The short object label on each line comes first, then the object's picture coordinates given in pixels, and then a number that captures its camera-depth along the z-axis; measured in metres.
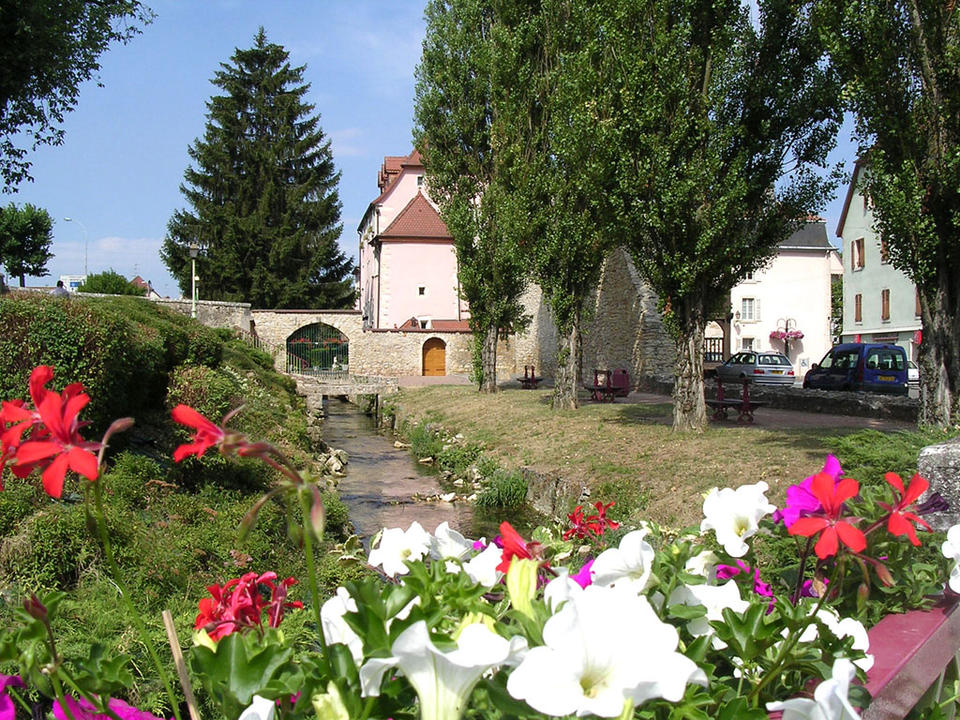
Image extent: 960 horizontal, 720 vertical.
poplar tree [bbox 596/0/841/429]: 12.62
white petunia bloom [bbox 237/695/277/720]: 0.83
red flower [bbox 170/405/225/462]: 0.90
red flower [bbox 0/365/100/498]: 0.89
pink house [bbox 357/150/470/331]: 43.47
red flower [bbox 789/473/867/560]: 1.18
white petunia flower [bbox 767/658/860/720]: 0.83
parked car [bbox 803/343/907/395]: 21.55
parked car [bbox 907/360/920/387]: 30.35
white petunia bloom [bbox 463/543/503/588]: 1.34
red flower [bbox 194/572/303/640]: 1.24
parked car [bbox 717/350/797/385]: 27.41
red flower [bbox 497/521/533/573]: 1.25
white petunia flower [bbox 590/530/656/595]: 1.22
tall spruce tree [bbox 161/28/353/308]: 43.56
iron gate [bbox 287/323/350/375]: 40.16
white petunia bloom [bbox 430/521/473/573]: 1.41
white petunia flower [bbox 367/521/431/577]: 1.34
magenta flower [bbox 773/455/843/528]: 1.45
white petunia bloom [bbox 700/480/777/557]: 1.49
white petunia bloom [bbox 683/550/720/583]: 1.46
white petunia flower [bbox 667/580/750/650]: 1.27
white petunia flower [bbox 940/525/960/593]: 1.57
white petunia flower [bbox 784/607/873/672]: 1.33
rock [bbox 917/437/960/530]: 2.63
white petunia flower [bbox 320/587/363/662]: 1.04
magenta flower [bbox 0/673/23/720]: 1.03
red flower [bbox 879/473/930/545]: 1.26
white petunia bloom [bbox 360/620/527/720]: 0.78
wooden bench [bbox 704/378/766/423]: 14.59
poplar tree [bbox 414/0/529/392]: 22.09
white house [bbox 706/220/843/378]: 44.47
